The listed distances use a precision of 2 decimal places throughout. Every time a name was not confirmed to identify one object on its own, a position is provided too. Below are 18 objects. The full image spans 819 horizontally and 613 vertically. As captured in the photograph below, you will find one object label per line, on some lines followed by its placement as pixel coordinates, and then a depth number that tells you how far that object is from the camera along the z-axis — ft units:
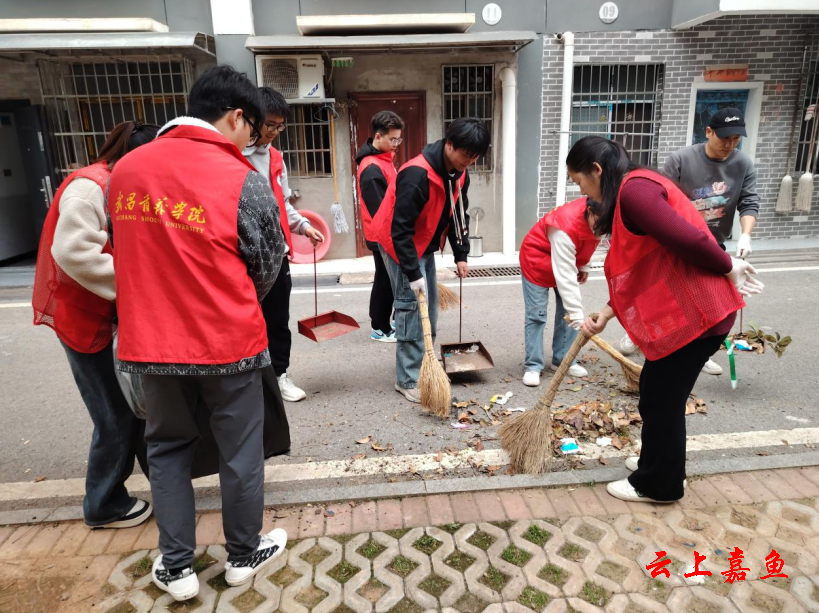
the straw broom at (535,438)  9.62
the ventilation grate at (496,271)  25.90
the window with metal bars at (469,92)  28.73
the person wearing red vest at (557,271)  11.51
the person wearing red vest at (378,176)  15.99
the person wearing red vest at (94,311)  7.02
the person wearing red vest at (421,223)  11.10
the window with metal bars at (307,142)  28.58
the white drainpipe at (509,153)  27.94
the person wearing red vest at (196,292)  6.19
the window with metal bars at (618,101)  28.91
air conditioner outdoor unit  26.53
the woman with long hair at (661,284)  7.08
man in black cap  13.01
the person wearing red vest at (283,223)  11.04
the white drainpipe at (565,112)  27.43
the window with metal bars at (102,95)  27.32
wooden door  28.84
